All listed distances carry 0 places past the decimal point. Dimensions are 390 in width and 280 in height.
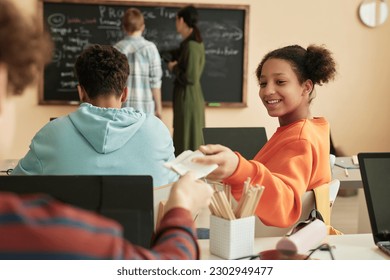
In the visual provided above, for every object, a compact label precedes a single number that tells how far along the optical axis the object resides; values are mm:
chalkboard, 4621
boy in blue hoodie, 1669
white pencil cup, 1319
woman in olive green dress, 4367
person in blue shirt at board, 4086
